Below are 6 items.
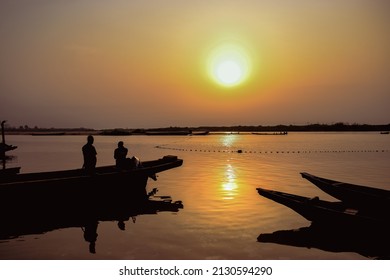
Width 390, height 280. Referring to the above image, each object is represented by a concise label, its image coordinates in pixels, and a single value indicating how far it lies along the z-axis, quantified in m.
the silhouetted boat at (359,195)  12.09
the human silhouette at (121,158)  16.83
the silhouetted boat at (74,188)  12.60
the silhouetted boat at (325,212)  10.23
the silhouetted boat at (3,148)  41.00
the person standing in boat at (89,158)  14.69
